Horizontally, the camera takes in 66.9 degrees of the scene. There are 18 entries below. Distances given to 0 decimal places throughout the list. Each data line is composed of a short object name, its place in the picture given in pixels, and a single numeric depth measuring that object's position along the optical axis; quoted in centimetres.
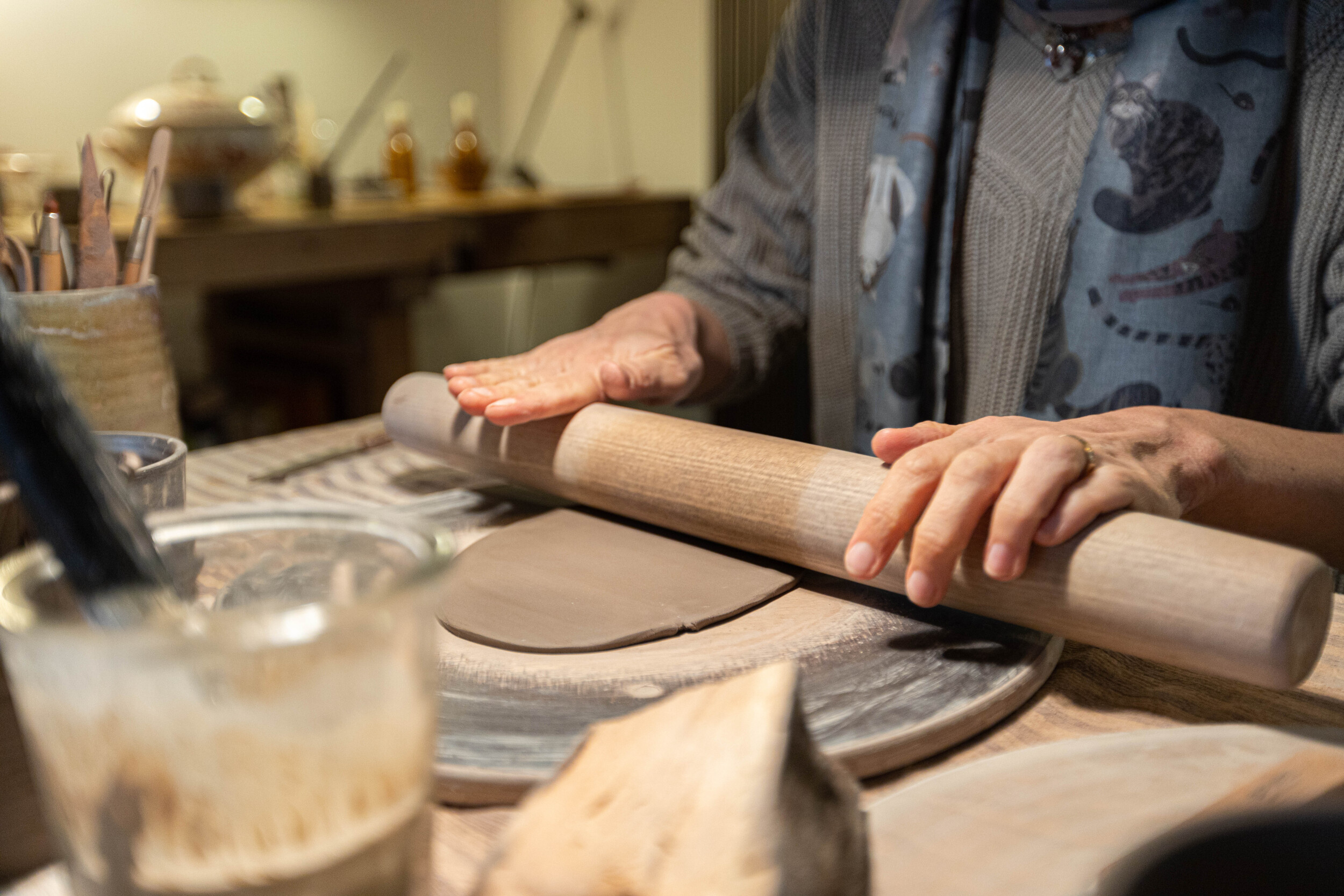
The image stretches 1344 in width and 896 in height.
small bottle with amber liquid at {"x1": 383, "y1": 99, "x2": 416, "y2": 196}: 302
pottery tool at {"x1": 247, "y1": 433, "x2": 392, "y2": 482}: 95
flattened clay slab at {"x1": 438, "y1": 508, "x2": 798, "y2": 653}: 60
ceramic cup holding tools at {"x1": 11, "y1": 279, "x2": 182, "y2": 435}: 67
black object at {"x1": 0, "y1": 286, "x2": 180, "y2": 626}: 30
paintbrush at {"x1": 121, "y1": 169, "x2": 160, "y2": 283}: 71
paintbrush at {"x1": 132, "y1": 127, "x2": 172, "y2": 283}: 68
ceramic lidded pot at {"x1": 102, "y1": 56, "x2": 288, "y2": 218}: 219
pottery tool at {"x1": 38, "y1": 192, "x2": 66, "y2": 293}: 69
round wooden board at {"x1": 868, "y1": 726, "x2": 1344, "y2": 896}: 37
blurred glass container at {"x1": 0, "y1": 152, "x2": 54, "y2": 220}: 223
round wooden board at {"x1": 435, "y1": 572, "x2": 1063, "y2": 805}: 47
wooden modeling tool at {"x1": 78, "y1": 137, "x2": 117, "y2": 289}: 66
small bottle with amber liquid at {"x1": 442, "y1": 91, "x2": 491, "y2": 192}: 305
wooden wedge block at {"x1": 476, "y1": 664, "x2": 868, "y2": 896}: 31
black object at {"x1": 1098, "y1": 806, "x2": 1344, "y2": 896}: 32
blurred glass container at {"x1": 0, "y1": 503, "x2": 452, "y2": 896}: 27
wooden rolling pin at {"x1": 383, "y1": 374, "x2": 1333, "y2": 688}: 49
